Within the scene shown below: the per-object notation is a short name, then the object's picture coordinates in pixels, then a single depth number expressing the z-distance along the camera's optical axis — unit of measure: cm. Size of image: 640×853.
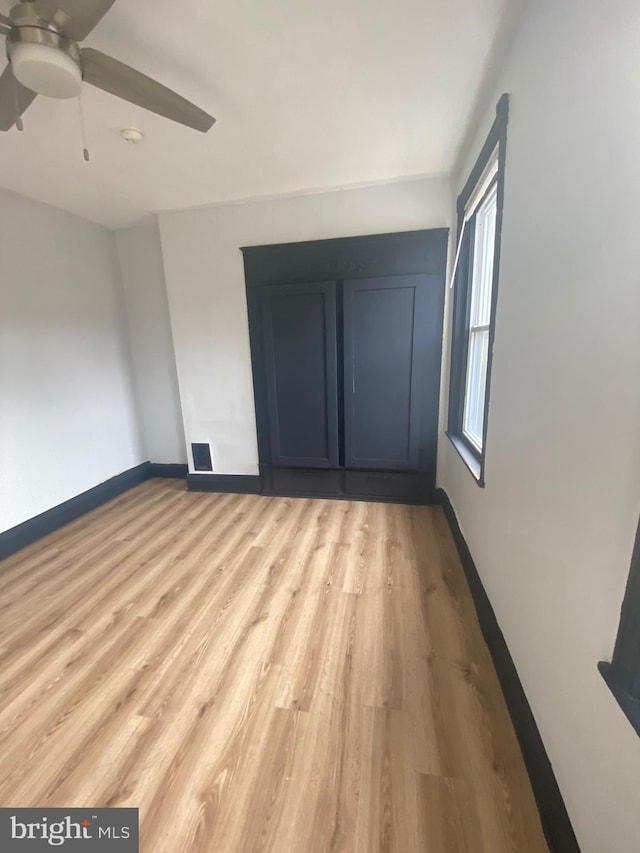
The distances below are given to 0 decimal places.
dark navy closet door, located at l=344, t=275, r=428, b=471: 264
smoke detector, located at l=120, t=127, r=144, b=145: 181
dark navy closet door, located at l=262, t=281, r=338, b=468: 276
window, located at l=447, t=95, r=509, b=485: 180
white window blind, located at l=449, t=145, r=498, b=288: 166
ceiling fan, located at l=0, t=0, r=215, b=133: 106
